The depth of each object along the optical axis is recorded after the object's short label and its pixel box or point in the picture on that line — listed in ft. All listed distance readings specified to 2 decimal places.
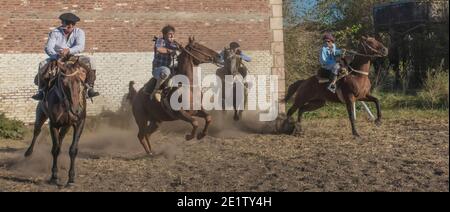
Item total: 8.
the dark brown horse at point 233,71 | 46.47
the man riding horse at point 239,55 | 46.82
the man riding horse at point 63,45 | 28.96
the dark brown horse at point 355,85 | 40.45
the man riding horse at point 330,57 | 41.29
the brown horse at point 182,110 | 33.58
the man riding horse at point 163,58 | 34.17
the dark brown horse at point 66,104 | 27.24
